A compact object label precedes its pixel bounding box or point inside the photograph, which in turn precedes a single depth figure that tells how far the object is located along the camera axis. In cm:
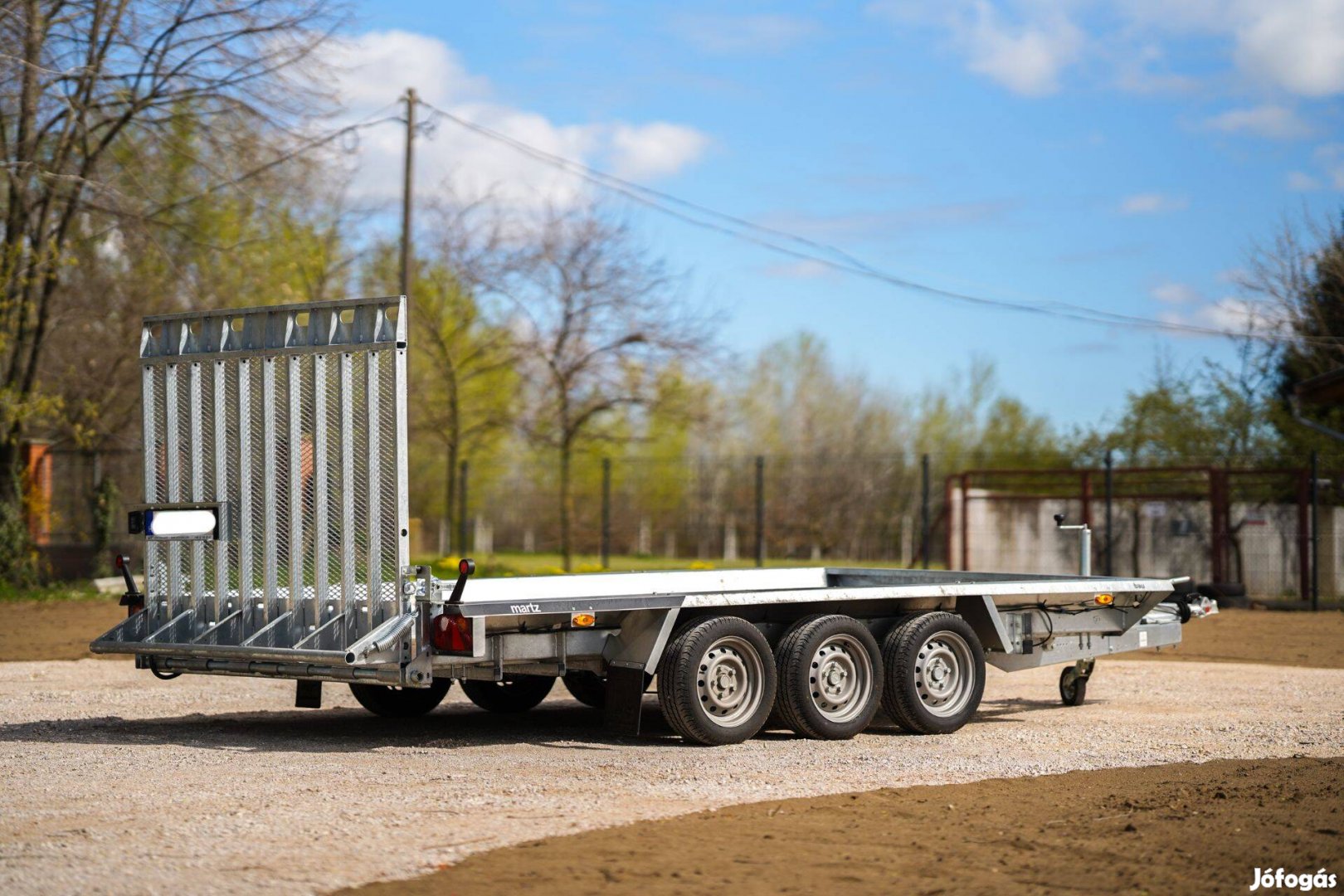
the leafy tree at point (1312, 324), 3173
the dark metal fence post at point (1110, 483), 2530
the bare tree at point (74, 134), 2344
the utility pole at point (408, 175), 2656
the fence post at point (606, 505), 3020
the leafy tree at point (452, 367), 3491
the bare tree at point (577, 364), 3269
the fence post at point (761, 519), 2861
